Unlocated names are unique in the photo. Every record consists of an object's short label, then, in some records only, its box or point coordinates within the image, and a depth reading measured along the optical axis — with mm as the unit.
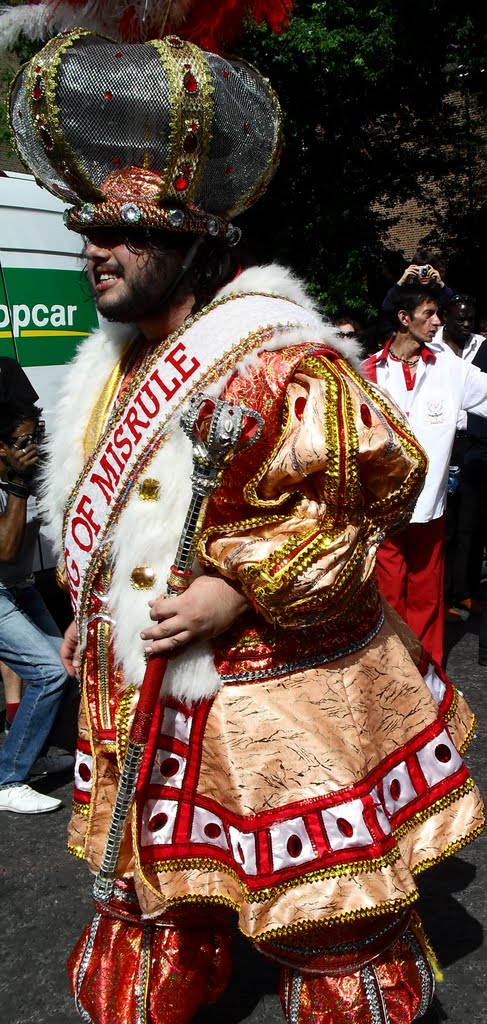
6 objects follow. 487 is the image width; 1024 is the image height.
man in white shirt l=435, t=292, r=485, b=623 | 6379
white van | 5391
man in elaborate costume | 1812
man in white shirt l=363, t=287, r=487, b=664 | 4363
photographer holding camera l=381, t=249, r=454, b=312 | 4477
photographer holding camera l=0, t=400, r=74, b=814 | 3793
